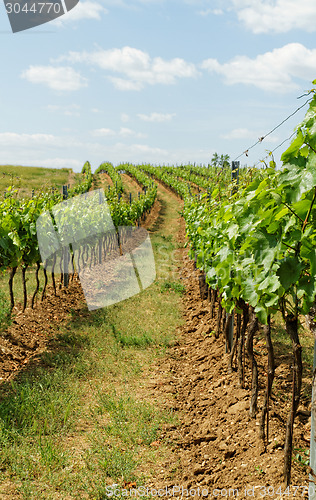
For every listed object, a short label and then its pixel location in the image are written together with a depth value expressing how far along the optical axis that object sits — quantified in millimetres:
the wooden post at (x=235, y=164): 6373
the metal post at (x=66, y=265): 9758
